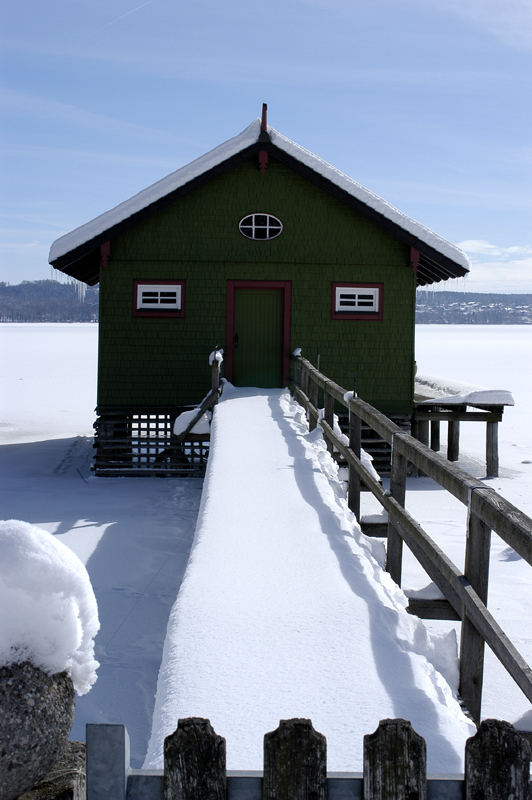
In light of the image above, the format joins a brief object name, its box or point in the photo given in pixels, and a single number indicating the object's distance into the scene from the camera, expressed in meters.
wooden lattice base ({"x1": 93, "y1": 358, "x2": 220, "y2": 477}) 15.19
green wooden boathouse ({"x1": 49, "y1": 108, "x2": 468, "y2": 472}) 15.18
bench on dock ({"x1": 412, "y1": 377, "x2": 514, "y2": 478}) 15.05
